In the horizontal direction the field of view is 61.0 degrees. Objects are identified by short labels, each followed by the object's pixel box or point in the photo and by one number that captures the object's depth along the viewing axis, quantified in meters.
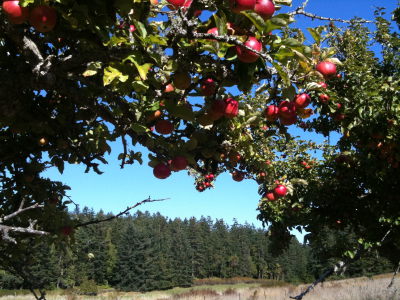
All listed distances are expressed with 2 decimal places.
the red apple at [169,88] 2.04
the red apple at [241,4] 1.42
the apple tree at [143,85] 1.57
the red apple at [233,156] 2.81
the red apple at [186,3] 1.81
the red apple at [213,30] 1.62
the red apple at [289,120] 2.18
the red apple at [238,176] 3.73
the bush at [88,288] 40.54
